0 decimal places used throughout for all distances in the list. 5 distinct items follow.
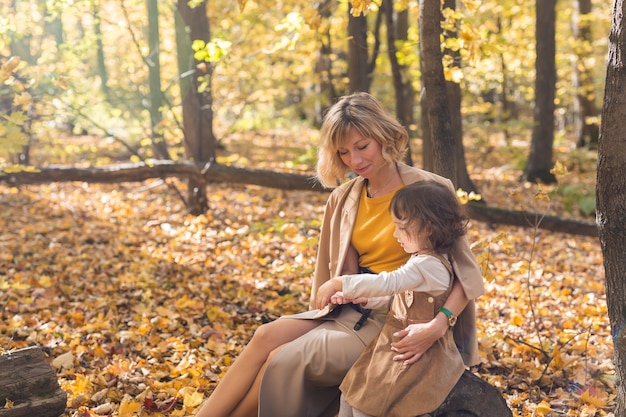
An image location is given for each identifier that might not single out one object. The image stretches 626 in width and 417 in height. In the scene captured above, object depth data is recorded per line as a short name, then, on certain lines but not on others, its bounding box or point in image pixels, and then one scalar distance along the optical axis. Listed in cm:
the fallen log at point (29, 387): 291
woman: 271
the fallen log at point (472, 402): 255
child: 248
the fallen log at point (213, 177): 667
